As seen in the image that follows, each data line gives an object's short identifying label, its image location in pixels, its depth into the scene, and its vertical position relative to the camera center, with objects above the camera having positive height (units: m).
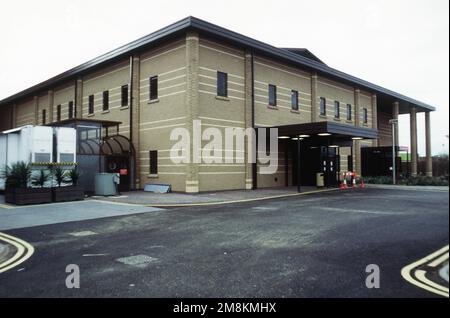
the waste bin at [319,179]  23.56 -0.66
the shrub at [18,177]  14.84 -0.31
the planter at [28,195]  14.36 -1.08
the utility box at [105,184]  18.14 -0.74
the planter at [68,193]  15.37 -1.06
